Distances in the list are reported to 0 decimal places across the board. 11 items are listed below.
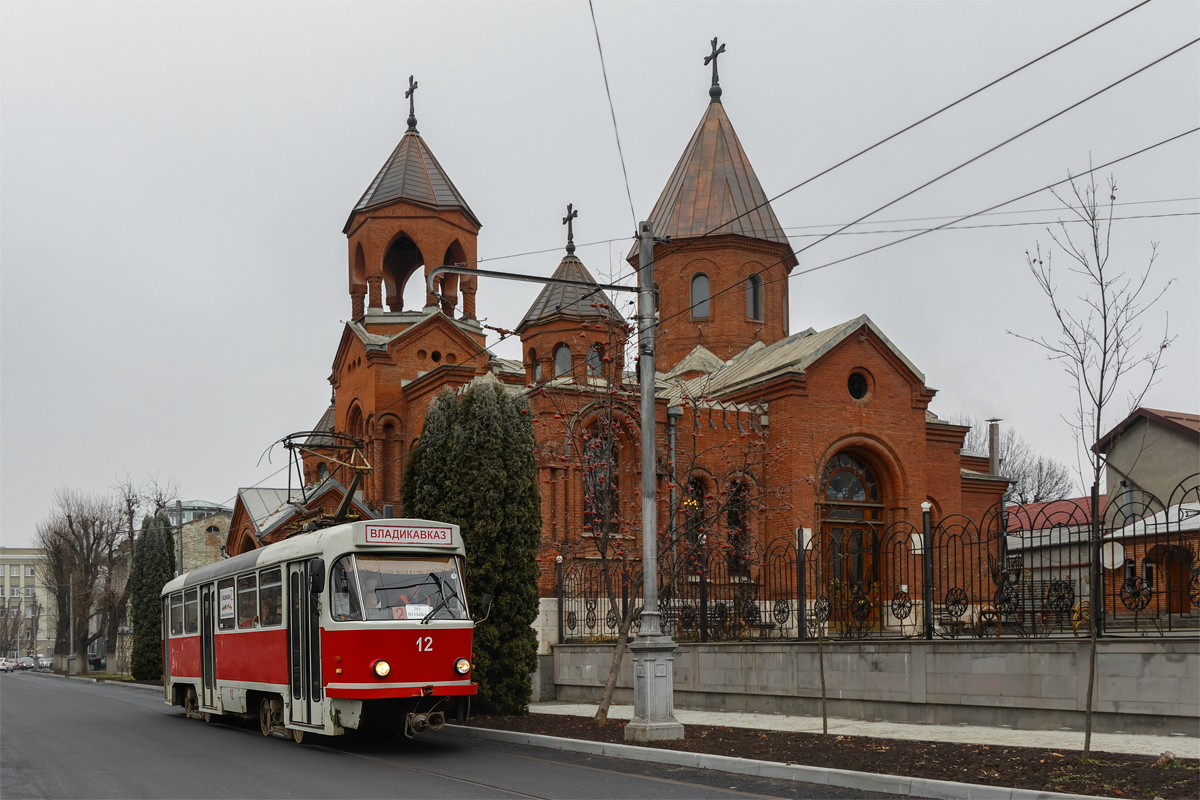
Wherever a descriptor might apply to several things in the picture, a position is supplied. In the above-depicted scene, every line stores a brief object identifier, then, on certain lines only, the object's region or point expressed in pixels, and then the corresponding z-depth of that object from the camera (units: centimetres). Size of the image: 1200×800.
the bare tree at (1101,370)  955
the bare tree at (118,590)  5309
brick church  2731
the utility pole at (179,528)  3744
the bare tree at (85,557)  5775
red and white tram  1277
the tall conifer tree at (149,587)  4112
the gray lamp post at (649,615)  1352
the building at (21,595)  11706
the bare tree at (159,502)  5036
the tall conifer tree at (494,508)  1858
